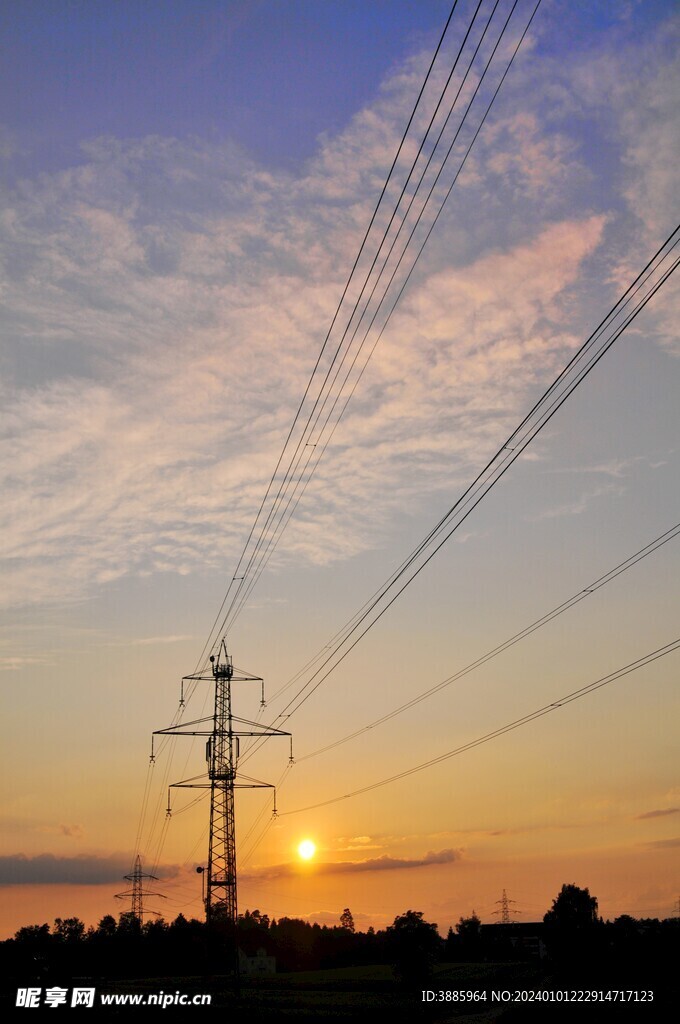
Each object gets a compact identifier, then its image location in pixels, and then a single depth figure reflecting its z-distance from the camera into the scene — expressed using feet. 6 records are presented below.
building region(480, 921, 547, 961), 517.14
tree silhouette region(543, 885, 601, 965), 298.15
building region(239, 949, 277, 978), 596.05
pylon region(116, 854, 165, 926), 436.72
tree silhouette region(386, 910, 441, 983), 291.58
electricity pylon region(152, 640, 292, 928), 197.67
